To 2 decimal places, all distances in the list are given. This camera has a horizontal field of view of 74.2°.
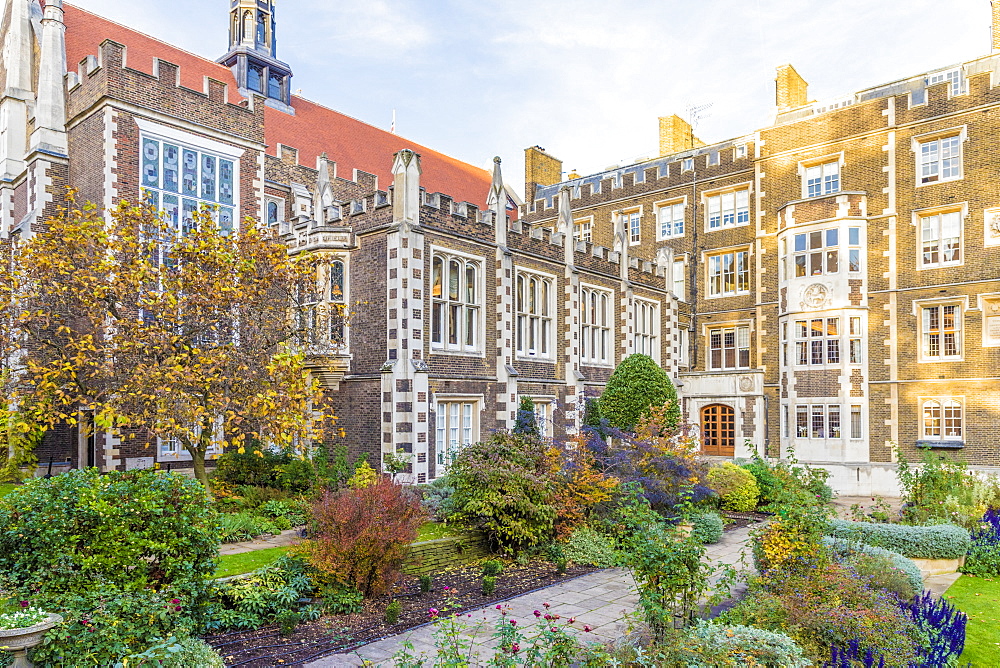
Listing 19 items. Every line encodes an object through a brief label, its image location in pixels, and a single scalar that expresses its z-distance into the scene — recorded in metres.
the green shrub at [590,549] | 12.07
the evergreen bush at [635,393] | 19.73
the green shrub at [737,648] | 5.78
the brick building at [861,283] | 22.81
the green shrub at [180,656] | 5.32
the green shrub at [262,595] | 8.05
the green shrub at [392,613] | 8.38
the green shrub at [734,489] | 17.41
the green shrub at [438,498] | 13.58
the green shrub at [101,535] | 6.91
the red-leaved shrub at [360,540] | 8.95
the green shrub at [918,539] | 11.34
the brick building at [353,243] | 16.36
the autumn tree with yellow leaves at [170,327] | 12.20
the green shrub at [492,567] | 10.62
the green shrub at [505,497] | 11.77
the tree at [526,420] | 17.47
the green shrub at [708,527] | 13.70
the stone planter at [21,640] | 5.52
